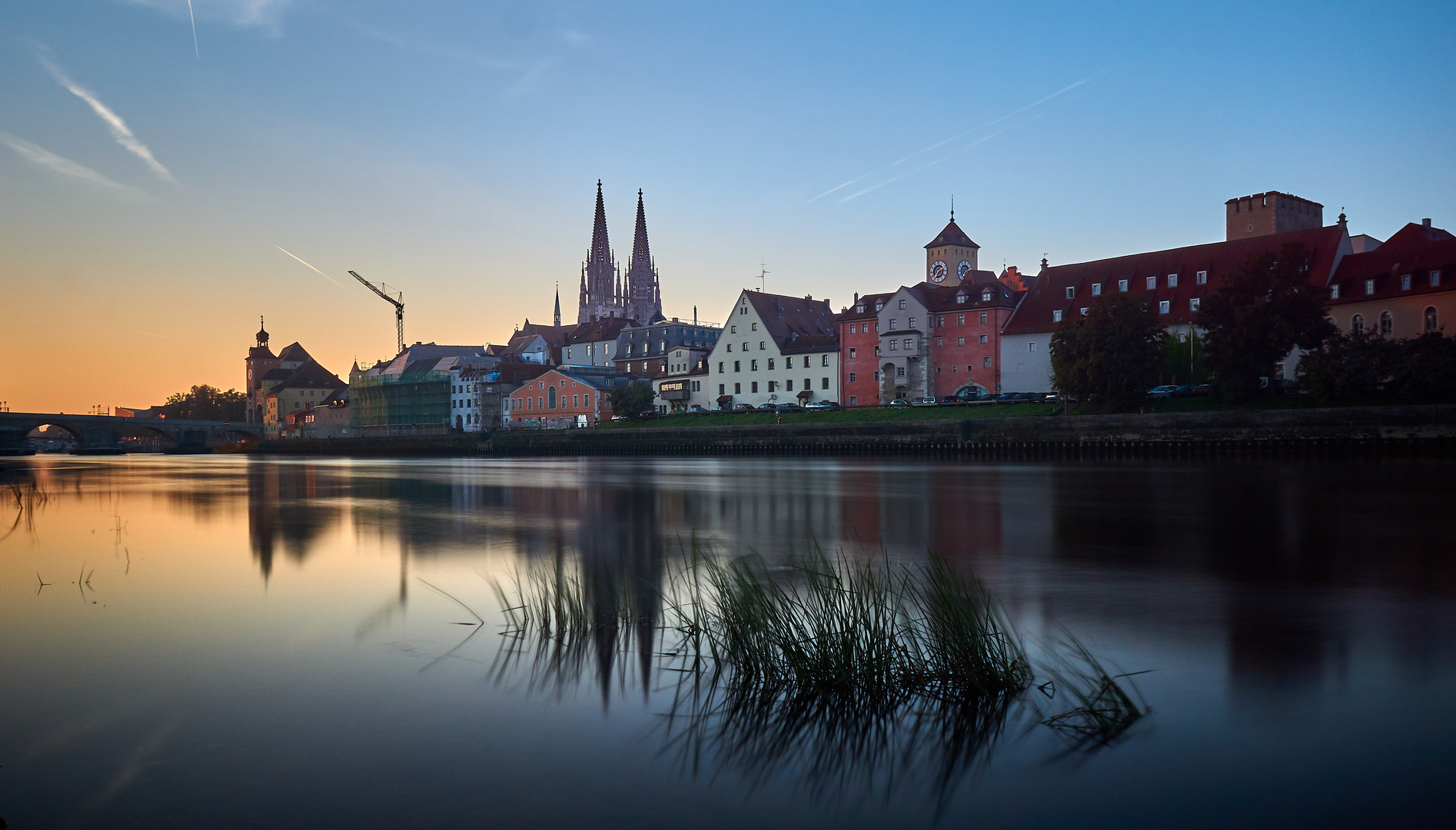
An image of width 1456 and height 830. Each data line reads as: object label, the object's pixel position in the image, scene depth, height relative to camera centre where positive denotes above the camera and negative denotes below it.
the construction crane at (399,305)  187.75 +22.78
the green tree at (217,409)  188.50 +3.95
